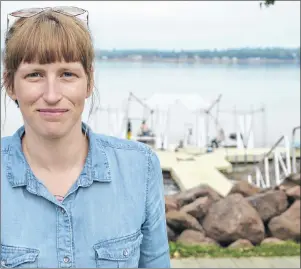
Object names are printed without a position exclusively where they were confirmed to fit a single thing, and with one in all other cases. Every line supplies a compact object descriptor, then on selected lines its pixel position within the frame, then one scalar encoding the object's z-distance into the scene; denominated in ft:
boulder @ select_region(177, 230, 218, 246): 15.51
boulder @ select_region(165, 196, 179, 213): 18.42
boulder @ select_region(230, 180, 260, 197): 20.33
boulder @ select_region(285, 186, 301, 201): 18.41
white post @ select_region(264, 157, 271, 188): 29.86
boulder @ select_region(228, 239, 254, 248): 14.96
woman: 2.98
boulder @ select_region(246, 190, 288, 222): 17.37
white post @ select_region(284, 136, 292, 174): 30.21
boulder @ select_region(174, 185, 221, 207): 20.16
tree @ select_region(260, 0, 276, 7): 15.07
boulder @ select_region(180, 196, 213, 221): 17.35
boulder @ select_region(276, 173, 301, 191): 21.24
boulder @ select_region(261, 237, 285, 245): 15.53
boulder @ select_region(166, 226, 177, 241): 16.03
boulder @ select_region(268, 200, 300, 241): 16.35
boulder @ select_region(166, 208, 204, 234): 16.30
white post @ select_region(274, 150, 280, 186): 28.91
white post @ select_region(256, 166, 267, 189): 31.04
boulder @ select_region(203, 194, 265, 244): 15.81
